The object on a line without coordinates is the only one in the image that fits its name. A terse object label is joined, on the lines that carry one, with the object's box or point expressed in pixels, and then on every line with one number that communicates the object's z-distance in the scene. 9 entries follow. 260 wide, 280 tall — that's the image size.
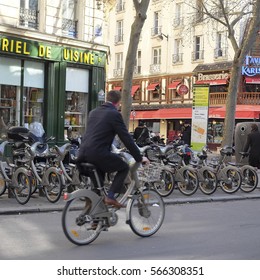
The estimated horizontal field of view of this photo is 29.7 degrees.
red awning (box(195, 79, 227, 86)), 36.81
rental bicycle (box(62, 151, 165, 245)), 6.18
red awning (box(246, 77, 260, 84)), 35.78
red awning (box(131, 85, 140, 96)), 44.50
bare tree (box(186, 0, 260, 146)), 16.45
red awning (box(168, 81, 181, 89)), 40.72
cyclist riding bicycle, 6.31
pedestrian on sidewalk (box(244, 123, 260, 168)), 13.62
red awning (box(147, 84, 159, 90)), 42.66
